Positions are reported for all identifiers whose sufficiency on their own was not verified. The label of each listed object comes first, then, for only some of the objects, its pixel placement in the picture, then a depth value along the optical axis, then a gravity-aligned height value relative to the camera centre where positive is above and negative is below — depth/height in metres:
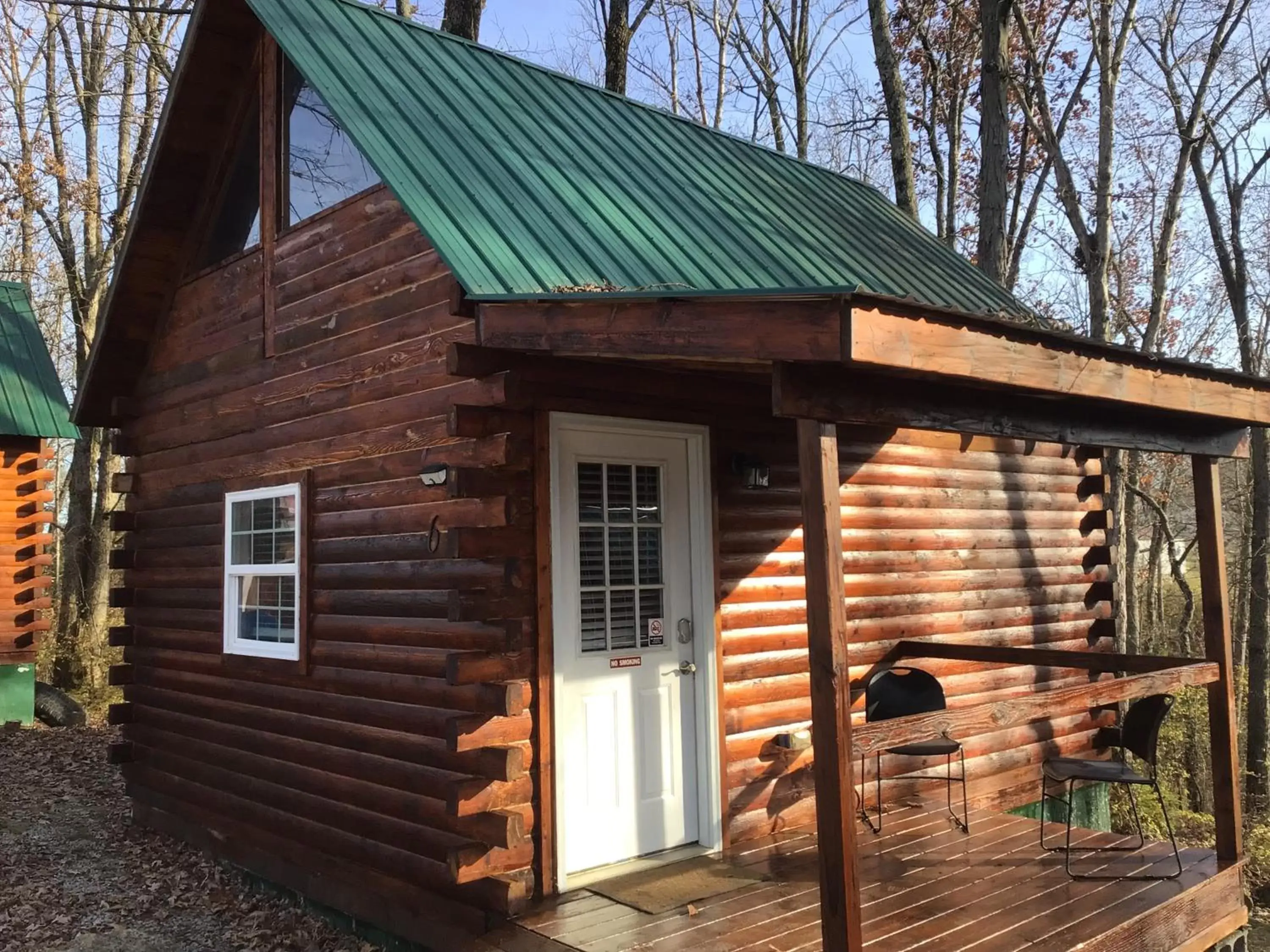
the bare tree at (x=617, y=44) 15.80 +7.82
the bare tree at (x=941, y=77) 17.34 +8.23
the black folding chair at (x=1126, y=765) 5.59 -1.16
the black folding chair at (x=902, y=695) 6.93 -0.92
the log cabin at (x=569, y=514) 4.59 +0.30
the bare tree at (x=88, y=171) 16.30 +6.90
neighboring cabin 12.08 +0.74
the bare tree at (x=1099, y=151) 13.44 +5.29
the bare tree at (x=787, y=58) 19.11 +9.30
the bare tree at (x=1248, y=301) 14.03 +3.65
